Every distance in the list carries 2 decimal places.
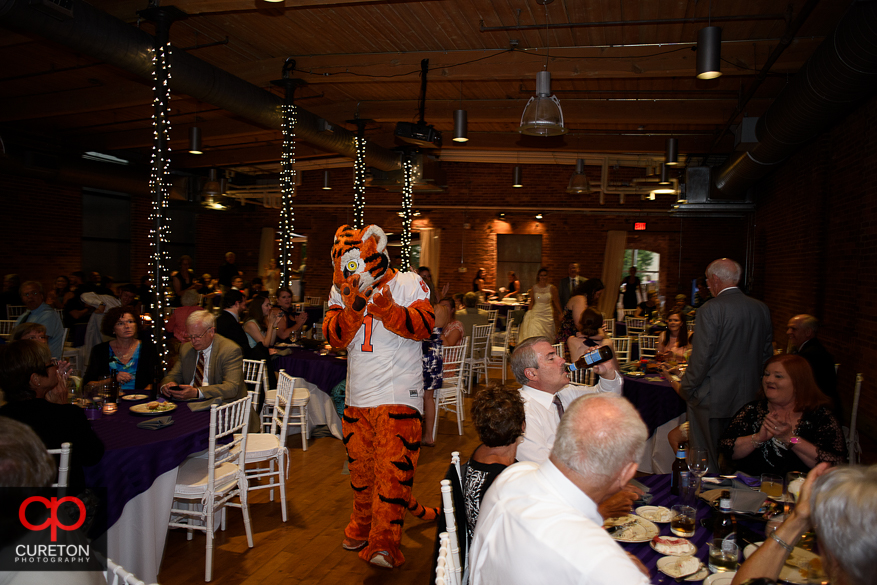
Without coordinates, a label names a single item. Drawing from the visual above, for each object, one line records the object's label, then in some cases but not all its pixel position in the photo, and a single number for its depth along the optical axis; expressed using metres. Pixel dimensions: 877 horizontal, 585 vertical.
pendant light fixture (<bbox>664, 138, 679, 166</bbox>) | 8.85
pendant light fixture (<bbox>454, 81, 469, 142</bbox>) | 7.21
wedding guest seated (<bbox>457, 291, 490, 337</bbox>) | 8.79
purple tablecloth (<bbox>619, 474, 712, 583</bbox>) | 1.79
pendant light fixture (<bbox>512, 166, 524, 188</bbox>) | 12.37
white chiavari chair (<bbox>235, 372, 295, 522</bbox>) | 3.77
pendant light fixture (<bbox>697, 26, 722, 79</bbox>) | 4.49
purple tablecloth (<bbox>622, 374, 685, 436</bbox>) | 4.70
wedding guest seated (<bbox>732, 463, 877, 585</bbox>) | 1.13
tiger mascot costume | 3.37
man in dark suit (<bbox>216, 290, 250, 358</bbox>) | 4.92
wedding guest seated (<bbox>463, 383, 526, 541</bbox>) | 2.16
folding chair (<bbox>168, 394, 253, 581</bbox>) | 3.19
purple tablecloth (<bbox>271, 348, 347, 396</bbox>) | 5.59
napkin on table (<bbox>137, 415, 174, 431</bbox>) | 3.12
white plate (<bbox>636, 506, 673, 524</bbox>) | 2.08
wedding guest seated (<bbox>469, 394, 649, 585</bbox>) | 1.27
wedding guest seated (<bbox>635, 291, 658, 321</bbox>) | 10.70
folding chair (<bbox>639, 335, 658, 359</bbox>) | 7.93
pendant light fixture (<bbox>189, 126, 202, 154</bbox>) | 8.98
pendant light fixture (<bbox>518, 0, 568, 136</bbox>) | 4.89
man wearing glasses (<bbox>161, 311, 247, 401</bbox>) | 3.74
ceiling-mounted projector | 7.03
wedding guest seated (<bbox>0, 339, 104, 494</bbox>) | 2.43
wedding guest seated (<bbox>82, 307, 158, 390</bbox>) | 4.00
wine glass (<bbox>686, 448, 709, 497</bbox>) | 2.21
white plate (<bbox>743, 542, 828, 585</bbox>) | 1.66
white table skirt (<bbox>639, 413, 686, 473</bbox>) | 4.76
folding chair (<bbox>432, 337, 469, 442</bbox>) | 5.90
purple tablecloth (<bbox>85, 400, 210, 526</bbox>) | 2.79
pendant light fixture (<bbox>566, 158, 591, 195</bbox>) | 10.30
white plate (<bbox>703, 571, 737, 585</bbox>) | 1.65
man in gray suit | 3.82
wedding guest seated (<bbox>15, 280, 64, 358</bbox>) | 5.81
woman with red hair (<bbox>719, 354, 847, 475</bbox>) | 2.64
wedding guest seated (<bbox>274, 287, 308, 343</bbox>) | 6.40
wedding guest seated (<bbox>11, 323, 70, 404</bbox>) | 2.96
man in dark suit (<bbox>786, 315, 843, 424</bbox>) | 4.35
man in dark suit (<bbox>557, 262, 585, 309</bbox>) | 11.44
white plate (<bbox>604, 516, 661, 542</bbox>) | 1.91
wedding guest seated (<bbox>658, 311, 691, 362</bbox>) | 5.57
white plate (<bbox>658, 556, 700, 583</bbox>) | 1.70
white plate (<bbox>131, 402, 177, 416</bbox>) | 3.34
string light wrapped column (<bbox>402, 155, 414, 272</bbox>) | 10.47
